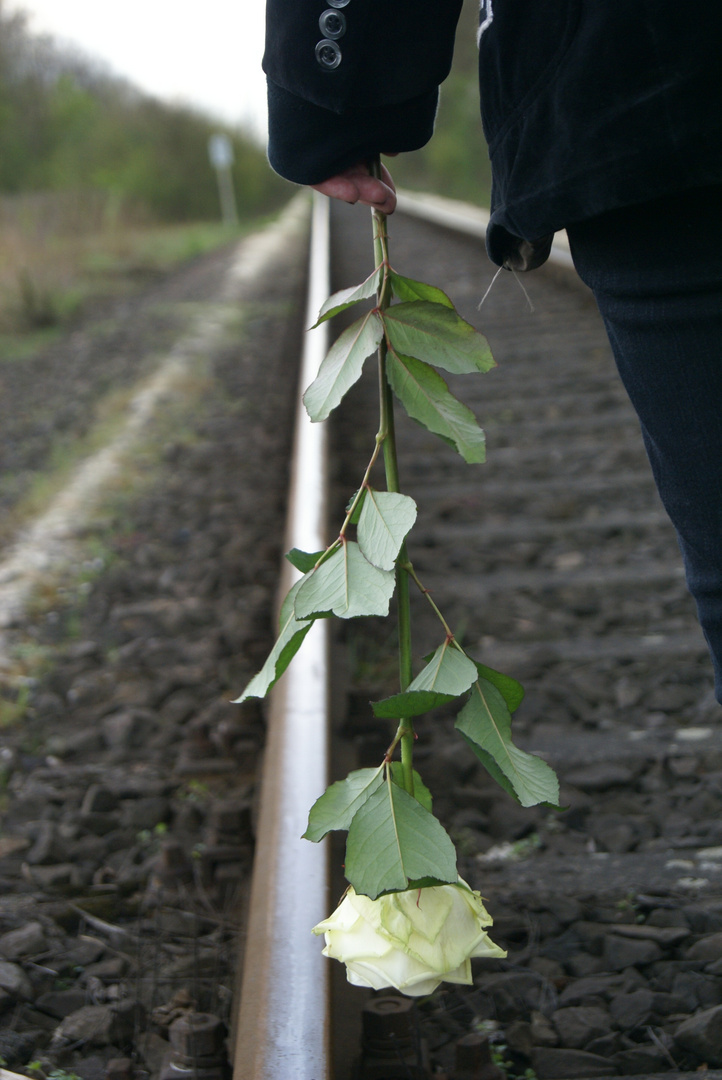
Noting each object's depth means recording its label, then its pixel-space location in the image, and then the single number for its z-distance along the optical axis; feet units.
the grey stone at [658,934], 4.88
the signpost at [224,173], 85.18
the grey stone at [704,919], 4.98
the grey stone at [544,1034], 4.35
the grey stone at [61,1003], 4.73
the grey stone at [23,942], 5.05
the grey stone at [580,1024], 4.34
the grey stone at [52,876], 5.78
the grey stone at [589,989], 4.60
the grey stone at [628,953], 4.79
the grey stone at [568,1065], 4.16
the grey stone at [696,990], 4.47
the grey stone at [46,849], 6.01
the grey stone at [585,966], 4.81
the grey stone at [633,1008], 4.43
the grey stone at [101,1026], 4.52
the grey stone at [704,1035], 4.14
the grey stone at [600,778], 6.28
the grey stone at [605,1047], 4.26
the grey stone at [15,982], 4.73
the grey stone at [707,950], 4.73
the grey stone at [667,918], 5.06
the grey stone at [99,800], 6.52
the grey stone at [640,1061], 4.16
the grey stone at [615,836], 5.77
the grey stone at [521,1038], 4.30
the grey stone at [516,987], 4.61
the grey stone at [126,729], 7.45
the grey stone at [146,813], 6.38
